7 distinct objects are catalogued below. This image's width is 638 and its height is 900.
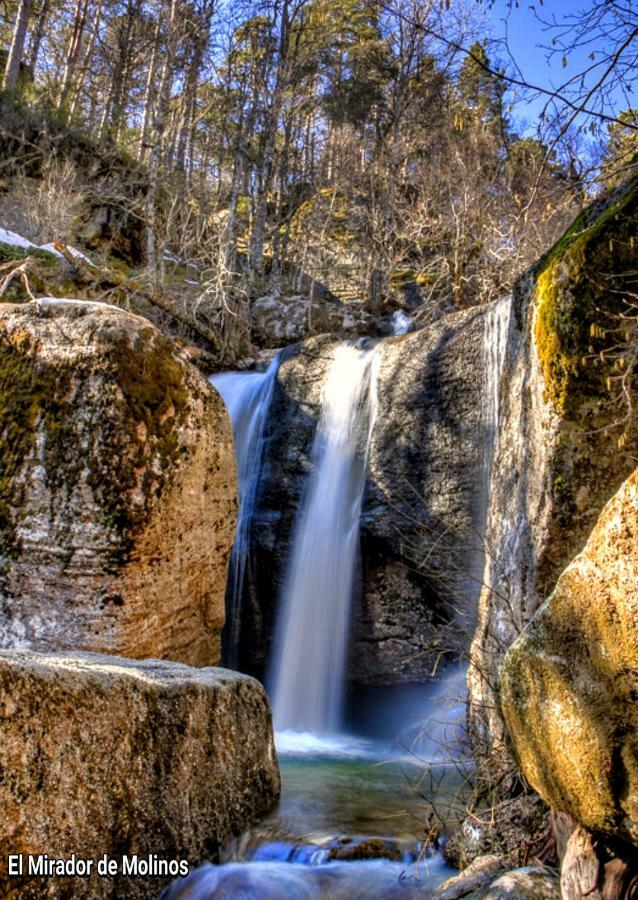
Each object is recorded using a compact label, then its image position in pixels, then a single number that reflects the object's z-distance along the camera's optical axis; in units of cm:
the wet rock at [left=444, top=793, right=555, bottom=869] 304
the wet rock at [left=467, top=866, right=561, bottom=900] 258
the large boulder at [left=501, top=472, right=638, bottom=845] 203
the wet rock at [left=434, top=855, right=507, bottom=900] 292
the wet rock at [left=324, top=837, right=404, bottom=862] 405
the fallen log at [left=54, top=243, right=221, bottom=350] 1077
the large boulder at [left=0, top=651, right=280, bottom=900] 270
